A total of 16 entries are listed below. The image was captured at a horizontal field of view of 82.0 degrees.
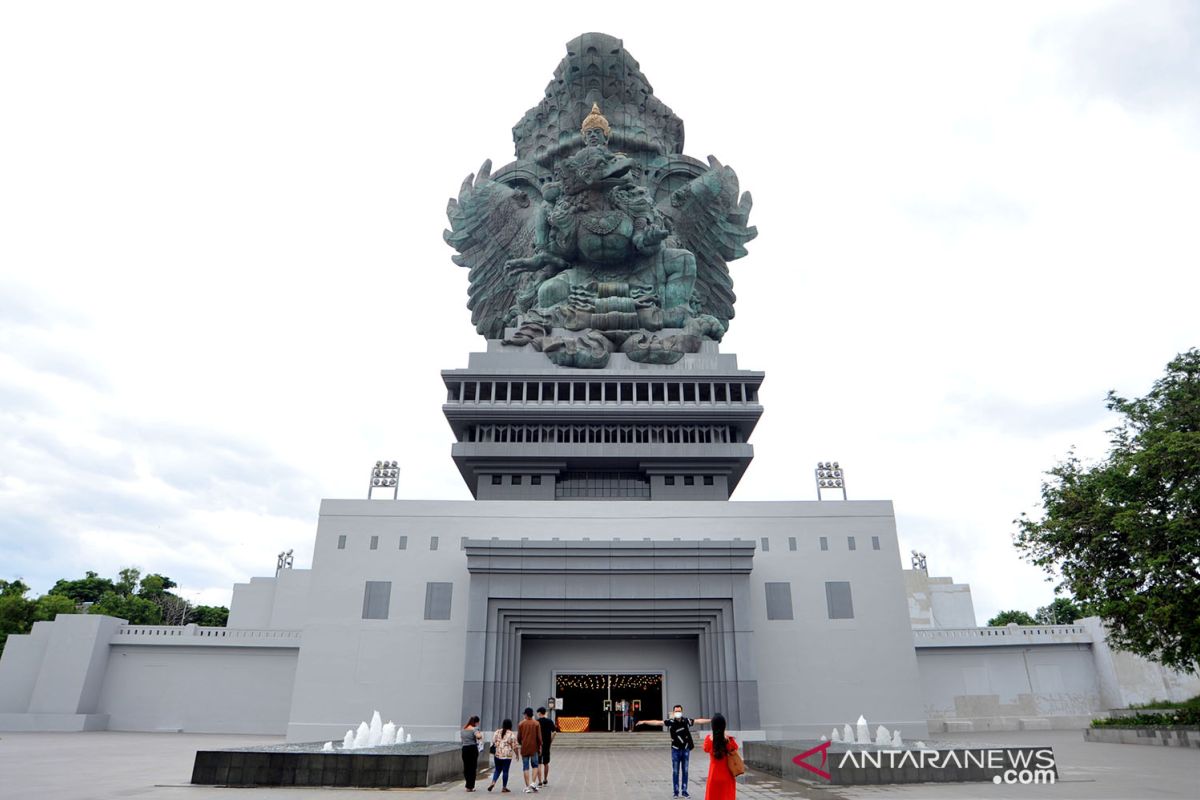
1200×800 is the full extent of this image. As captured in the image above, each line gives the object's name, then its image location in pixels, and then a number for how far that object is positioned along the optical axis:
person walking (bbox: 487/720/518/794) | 14.47
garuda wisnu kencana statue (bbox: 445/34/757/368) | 52.81
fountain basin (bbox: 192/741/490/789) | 14.25
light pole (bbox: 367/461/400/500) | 43.65
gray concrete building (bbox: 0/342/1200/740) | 31.08
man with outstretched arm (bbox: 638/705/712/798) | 13.29
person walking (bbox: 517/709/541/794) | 14.61
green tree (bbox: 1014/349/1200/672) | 21.50
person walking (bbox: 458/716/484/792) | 14.66
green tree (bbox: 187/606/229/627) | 86.19
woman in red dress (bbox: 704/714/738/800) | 8.81
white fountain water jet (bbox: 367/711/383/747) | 20.84
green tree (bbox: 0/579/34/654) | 54.91
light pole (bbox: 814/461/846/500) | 45.12
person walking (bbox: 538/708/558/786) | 15.80
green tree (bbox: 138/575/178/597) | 83.50
